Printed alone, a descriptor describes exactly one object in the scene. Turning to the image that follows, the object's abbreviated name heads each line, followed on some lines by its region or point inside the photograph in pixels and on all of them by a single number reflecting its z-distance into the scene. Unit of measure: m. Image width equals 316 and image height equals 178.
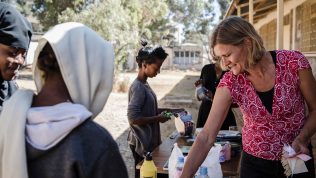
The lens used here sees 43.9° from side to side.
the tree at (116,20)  17.06
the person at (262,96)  2.22
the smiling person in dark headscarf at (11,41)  1.89
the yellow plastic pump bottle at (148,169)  2.41
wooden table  2.78
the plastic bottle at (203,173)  2.24
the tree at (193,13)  43.88
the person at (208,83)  5.01
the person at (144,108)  3.54
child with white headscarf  1.18
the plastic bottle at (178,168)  2.35
